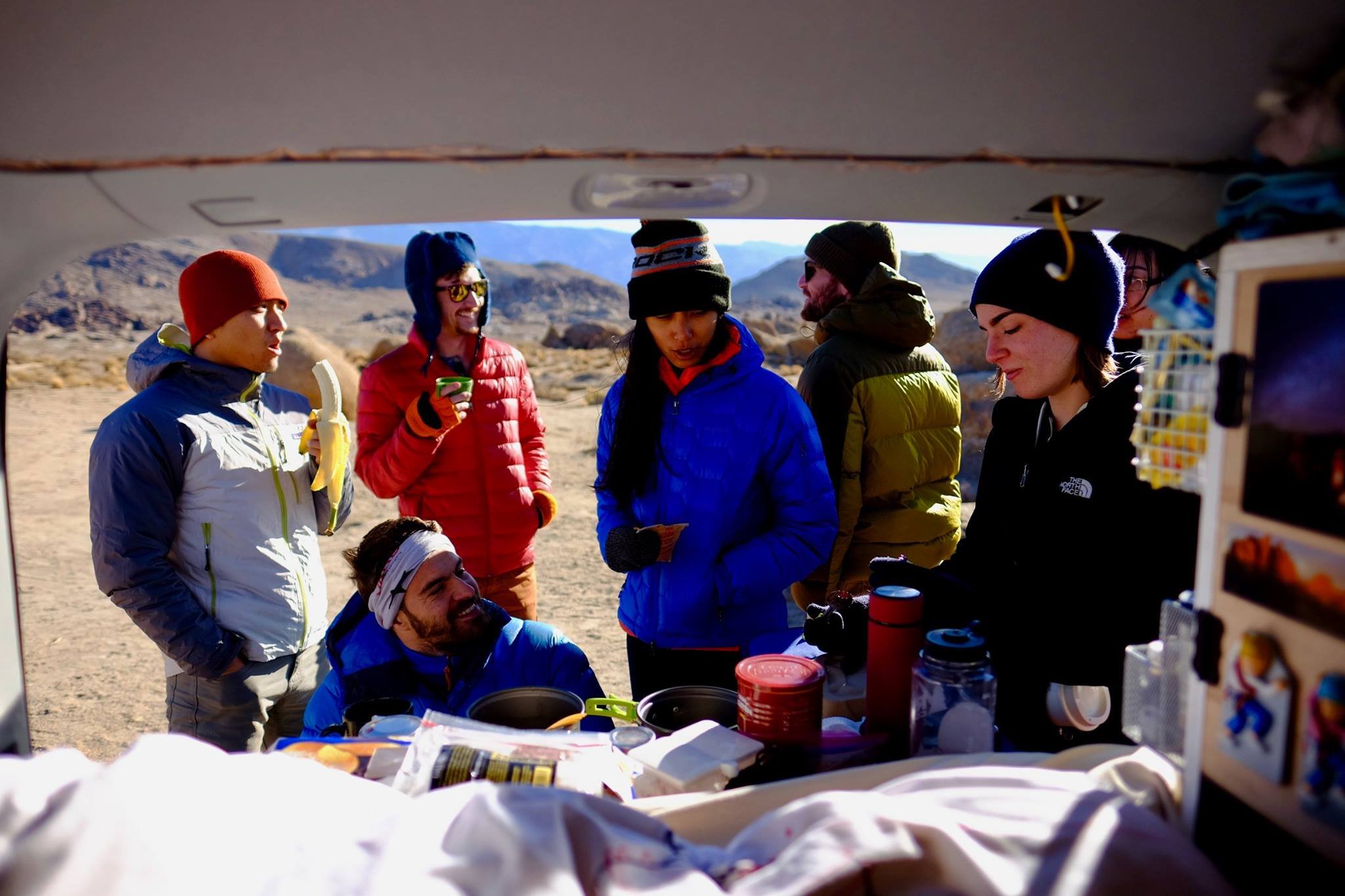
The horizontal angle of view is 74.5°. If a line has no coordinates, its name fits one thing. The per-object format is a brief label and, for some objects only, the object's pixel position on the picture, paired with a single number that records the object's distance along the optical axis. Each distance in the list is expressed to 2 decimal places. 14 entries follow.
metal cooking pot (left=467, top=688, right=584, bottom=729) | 1.80
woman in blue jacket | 2.76
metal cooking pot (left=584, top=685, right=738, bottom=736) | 1.72
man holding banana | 2.71
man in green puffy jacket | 3.50
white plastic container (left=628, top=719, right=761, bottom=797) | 1.39
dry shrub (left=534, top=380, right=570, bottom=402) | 18.17
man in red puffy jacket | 3.58
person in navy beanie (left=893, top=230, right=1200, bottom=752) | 1.88
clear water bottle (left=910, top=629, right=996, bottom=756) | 1.48
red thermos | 1.63
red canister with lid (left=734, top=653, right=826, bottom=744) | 1.52
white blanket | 0.87
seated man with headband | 2.62
